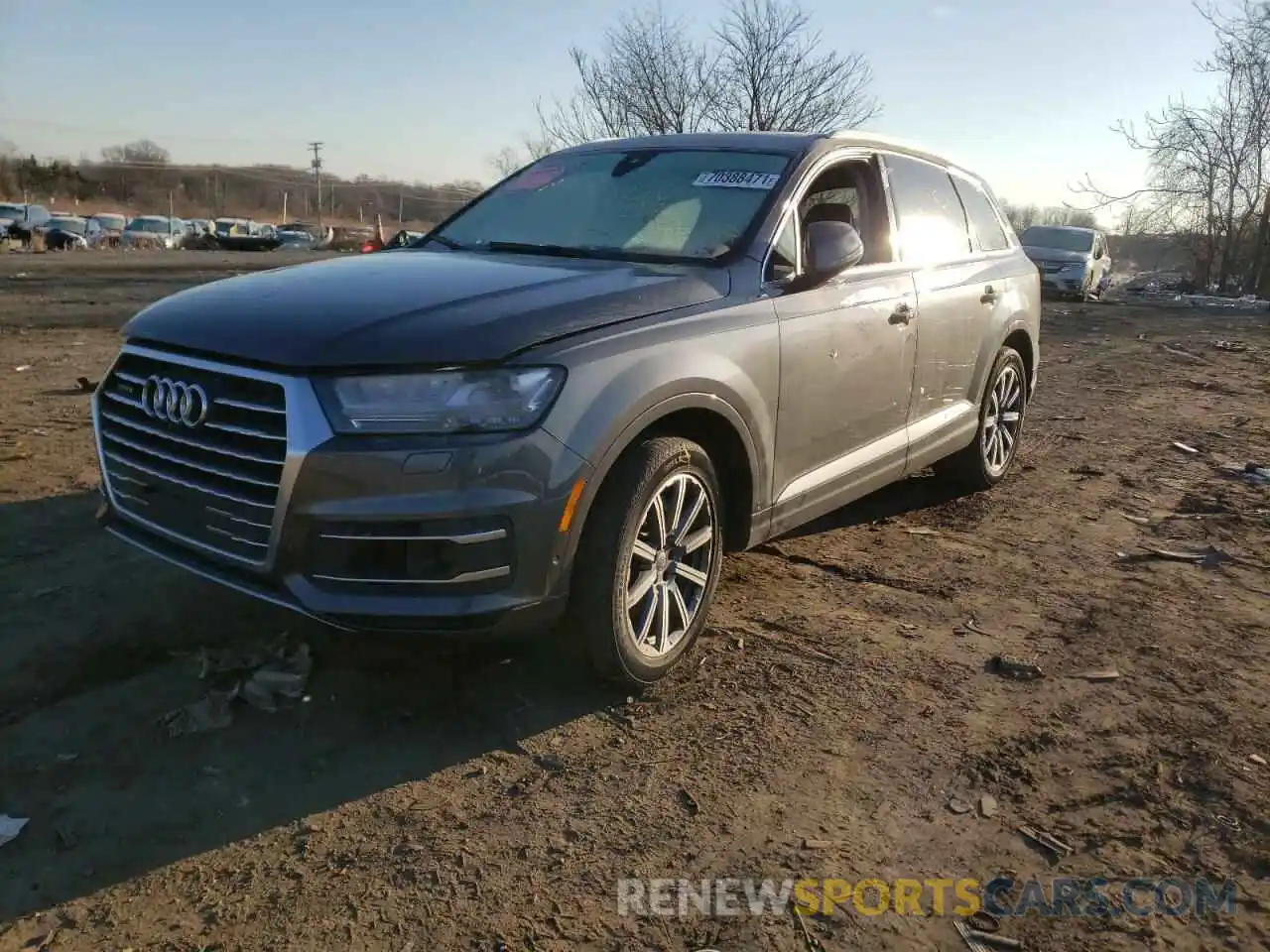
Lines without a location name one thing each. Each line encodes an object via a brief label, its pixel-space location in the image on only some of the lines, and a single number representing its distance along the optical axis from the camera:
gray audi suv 2.72
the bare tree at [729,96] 23.91
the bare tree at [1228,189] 30.89
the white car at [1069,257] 23.16
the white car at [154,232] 44.12
